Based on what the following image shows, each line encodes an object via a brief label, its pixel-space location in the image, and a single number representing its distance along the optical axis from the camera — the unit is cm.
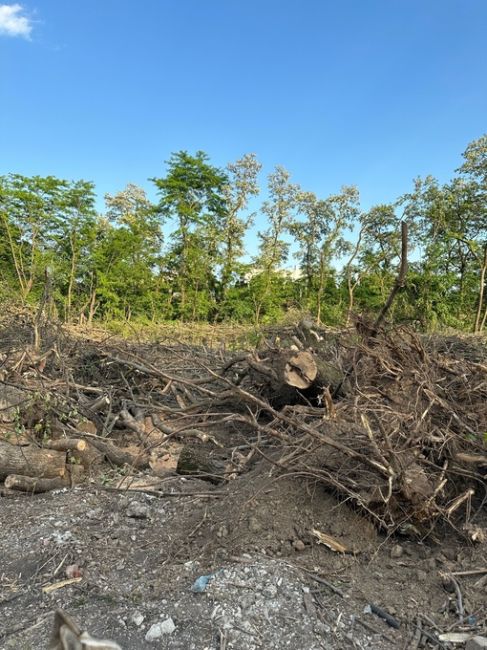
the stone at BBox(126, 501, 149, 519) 298
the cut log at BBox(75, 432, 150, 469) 410
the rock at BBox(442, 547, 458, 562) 244
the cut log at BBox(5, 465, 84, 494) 348
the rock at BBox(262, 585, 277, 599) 213
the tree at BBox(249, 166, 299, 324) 1847
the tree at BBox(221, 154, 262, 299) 1758
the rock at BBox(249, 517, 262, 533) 254
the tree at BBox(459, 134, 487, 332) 1536
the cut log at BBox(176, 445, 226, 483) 356
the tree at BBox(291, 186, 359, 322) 1898
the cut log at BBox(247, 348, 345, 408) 395
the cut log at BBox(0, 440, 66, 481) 362
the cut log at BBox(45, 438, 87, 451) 386
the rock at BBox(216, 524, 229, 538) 255
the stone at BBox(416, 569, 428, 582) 228
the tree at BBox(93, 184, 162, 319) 1484
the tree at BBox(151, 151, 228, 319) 1627
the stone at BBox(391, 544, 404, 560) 248
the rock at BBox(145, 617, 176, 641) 195
